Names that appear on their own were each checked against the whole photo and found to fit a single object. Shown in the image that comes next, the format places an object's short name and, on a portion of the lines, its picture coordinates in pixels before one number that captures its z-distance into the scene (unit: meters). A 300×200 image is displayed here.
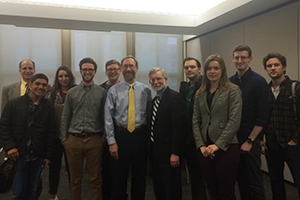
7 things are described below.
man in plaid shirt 2.16
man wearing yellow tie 2.34
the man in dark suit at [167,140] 2.21
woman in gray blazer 1.92
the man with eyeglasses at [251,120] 2.12
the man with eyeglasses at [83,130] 2.38
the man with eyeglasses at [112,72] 2.93
